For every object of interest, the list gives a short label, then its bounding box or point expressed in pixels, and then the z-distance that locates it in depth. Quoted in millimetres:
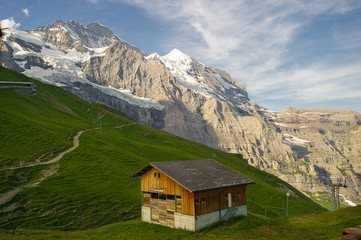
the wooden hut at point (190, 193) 35000
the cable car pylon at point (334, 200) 52500
